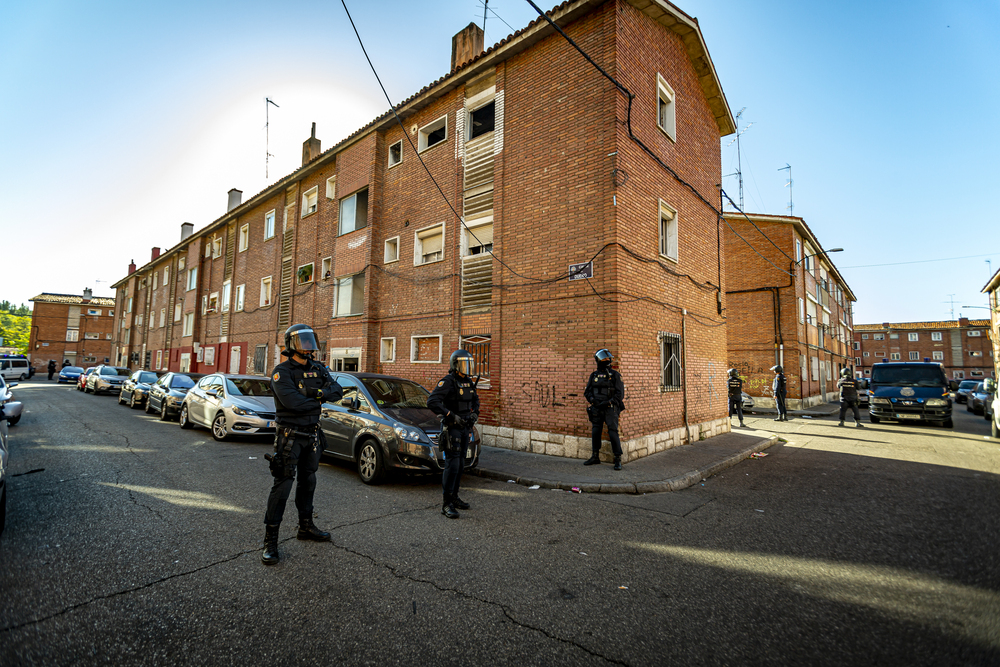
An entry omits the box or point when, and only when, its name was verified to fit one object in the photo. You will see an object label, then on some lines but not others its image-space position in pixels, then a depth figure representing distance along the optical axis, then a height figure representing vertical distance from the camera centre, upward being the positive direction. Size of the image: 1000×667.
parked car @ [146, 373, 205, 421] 12.59 -0.95
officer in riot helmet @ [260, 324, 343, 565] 3.83 -0.53
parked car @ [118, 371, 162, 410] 15.72 -1.00
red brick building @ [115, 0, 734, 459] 8.70 +3.19
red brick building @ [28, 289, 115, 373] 58.59 +3.78
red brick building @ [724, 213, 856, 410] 21.64 +3.09
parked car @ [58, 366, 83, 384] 35.75 -1.26
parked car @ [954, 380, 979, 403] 28.01 -1.15
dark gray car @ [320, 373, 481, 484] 6.11 -0.94
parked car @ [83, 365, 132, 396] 22.47 -0.95
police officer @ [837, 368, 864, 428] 14.20 -0.75
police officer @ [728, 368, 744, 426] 13.78 -0.72
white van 30.80 -0.77
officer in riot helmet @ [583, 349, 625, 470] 7.48 -0.56
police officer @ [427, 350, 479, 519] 5.05 -0.59
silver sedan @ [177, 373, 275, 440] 9.23 -0.96
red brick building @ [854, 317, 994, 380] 63.44 +3.76
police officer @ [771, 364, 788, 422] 15.21 -0.79
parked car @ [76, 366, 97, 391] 26.02 -1.26
